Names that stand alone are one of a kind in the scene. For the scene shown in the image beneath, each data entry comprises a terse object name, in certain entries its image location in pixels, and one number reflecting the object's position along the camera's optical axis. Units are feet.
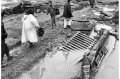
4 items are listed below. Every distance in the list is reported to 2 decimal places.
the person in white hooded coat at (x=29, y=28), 25.09
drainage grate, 27.44
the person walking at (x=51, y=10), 34.17
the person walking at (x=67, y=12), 33.24
